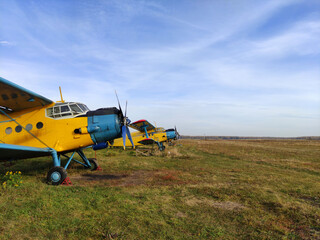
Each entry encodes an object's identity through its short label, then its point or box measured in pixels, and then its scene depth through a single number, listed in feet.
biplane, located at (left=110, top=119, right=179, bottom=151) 78.60
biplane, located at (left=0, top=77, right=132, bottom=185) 26.25
